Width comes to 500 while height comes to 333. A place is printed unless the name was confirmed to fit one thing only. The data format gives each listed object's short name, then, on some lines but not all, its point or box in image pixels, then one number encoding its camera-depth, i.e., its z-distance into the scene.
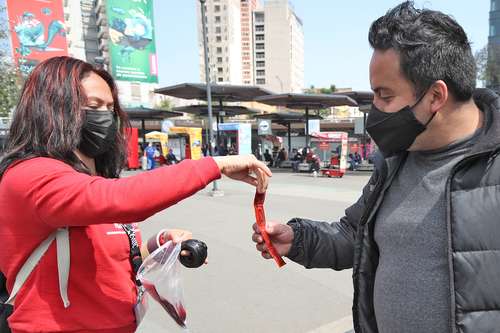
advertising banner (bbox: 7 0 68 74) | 32.81
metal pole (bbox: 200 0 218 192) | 9.69
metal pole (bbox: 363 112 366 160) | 21.69
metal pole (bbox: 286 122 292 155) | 22.97
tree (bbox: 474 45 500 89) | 31.94
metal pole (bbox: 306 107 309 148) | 18.63
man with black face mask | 1.17
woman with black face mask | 1.12
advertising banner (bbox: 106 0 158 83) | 34.68
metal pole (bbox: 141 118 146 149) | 22.22
